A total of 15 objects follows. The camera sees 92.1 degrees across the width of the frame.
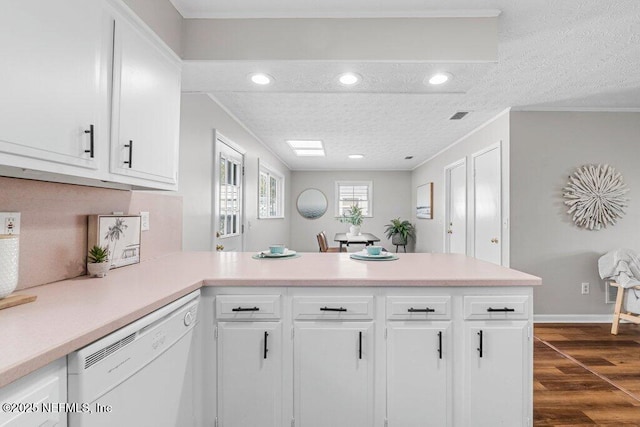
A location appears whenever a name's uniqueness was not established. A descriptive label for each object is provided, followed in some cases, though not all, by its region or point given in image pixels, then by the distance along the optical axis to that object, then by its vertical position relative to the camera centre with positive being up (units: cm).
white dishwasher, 80 -50
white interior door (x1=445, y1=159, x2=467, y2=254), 483 +19
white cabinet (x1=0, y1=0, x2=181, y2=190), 89 +44
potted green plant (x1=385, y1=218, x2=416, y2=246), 752 -29
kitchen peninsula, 146 -58
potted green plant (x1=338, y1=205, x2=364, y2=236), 582 -1
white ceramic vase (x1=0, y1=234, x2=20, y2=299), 98 -16
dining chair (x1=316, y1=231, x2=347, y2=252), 517 -42
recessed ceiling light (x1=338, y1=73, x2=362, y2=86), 201 +93
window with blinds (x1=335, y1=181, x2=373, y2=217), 790 +58
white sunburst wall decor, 346 +27
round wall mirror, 790 +42
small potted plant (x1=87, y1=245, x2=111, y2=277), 143 -22
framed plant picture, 150 -10
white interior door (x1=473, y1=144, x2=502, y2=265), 379 +20
